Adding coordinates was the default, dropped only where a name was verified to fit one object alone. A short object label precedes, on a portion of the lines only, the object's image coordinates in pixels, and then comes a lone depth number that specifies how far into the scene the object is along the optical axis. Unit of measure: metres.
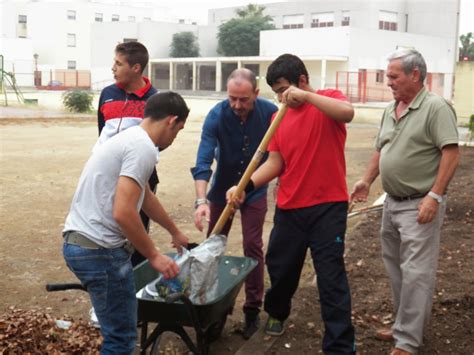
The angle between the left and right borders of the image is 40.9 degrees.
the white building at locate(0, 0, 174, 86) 76.12
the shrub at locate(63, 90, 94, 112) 28.36
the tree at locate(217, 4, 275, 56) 65.75
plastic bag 3.38
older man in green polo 3.57
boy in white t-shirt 2.76
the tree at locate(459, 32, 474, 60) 83.16
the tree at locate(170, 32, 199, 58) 68.38
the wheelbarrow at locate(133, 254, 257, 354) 3.29
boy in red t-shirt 3.61
